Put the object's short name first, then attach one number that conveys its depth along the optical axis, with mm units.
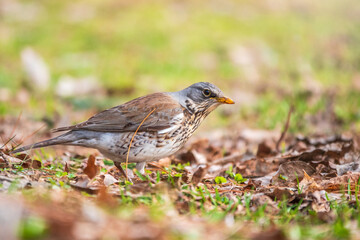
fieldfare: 10766
